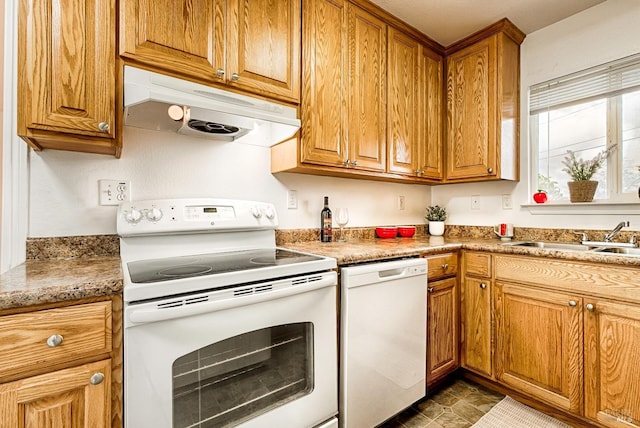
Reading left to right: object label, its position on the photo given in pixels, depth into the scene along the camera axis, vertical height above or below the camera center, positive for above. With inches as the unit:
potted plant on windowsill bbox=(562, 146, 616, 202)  77.3 +9.7
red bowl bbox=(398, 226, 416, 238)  94.8 -5.2
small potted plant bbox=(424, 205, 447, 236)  103.0 -1.9
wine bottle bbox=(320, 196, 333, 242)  78.4 -2.4
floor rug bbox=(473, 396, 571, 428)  63.9 -44.4
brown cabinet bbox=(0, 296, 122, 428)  29.9 -15.9
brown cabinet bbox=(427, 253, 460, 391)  70.6 -25.0
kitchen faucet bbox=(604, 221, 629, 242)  69.5 -3.9
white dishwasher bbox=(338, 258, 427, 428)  54.8 -24.6
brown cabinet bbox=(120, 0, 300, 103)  47.2 +30.5
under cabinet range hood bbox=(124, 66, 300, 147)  43.4 +16.7
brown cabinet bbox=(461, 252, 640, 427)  54.7 -24.8
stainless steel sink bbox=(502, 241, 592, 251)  75.7 -8.0
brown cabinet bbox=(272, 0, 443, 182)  67.1 +29.6
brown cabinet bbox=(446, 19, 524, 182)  84.1 +31.9
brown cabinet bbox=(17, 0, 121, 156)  39.3 +19.3
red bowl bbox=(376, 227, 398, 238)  91.0 -5.3
